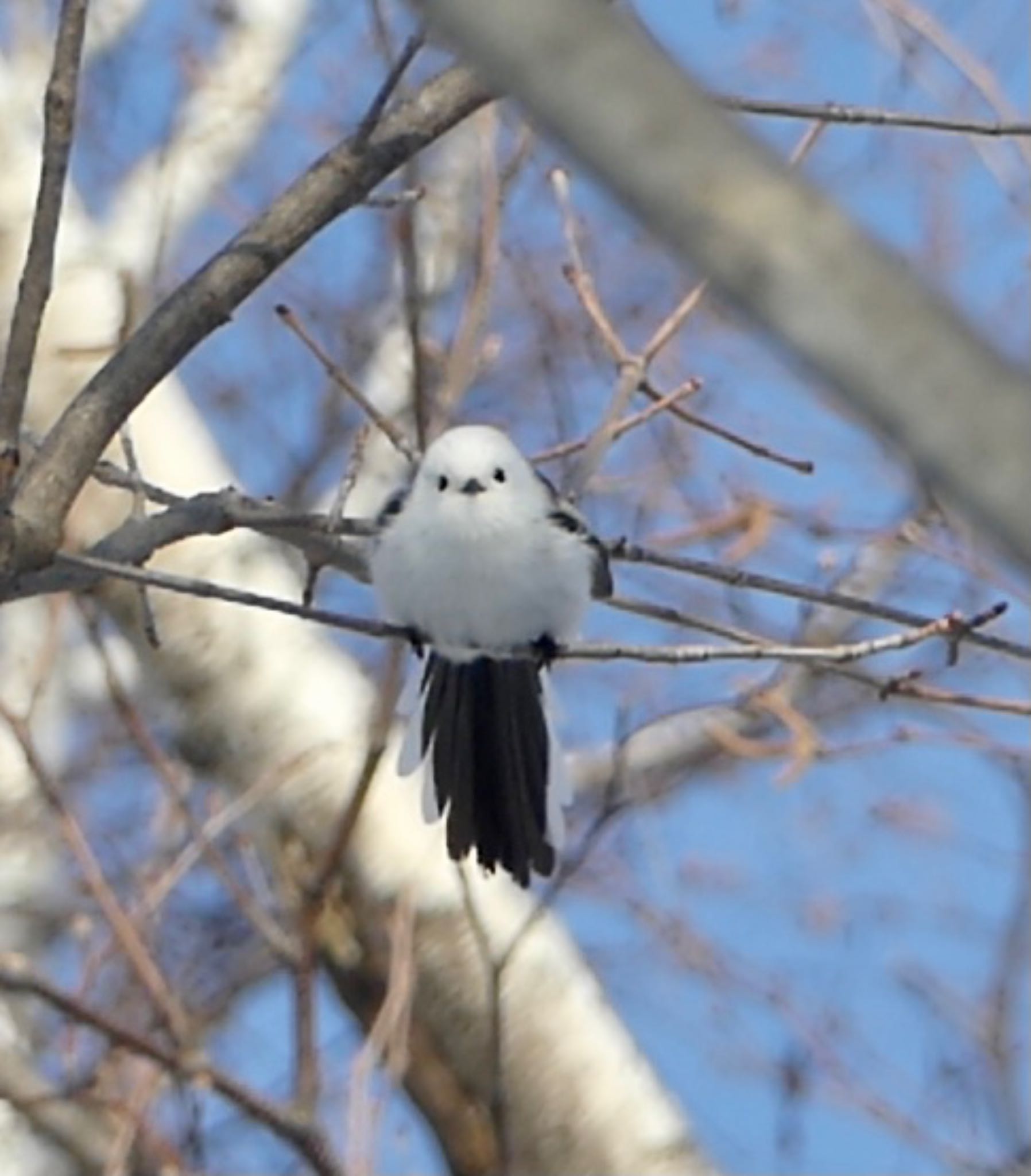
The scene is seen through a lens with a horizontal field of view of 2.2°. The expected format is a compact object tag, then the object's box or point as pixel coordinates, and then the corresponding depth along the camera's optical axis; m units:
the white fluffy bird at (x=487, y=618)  6.28
